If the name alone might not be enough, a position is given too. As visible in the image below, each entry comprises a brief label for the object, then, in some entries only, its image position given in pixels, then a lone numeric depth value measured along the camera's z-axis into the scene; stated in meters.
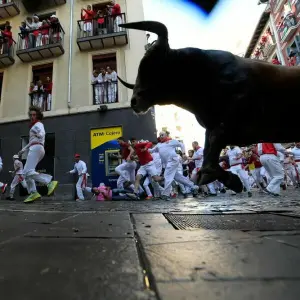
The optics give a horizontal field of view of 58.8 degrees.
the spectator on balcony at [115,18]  13.86
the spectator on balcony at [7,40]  14.56
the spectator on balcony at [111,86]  13.14
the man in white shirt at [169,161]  7.73
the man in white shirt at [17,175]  9.97
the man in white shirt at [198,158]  9.24
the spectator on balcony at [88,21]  14.20
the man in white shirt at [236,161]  9.28
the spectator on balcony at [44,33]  14.44
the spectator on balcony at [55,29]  14.19
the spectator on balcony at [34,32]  14.52
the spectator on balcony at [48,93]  13.75
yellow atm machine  11.89
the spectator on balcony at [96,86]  13.32
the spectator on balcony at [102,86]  13.24
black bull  2.45
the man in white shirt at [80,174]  10.70
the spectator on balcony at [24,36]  14.54
